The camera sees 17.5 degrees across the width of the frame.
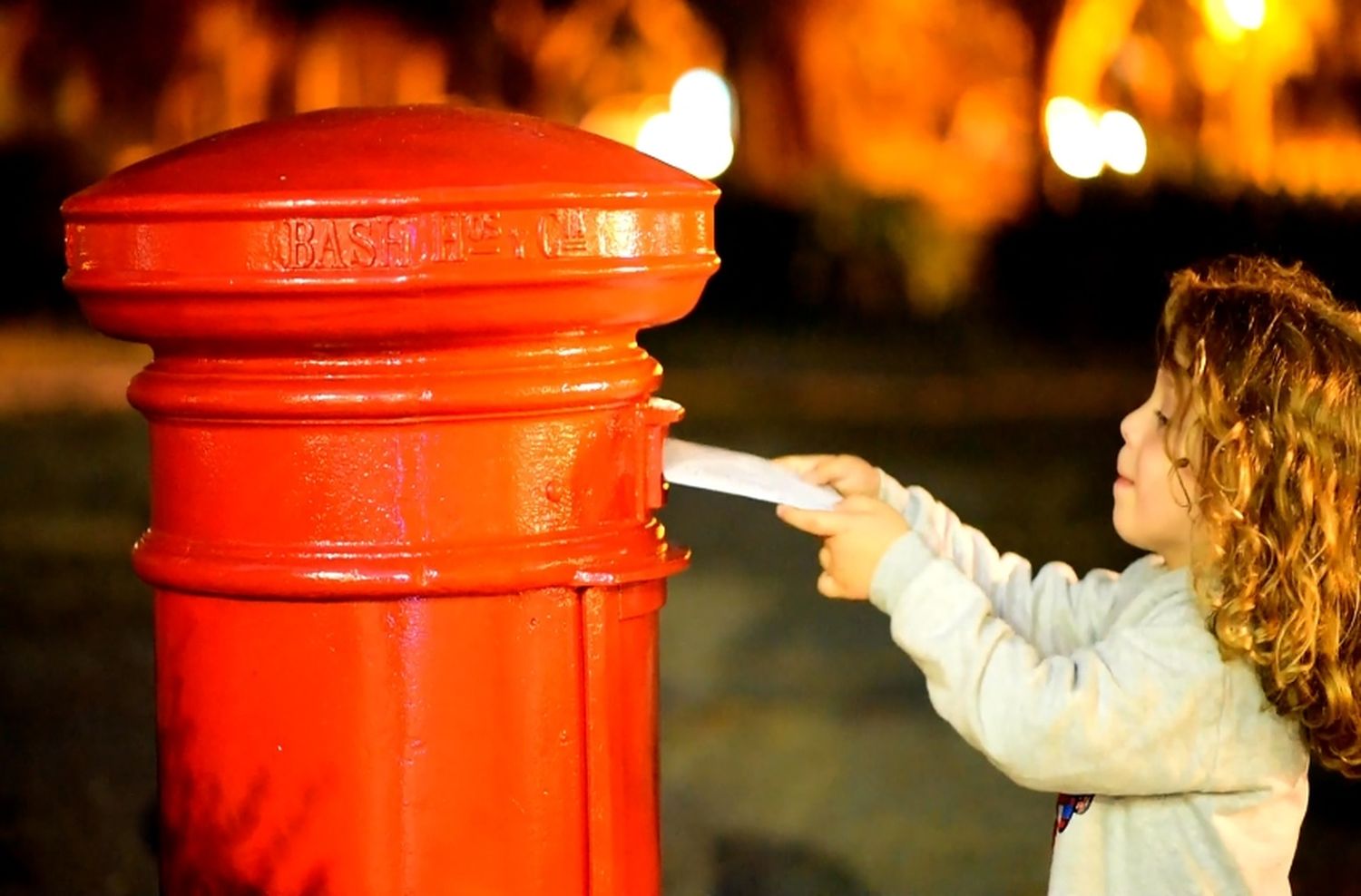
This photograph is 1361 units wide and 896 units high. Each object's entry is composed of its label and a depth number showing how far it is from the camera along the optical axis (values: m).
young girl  3.29
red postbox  3.01
